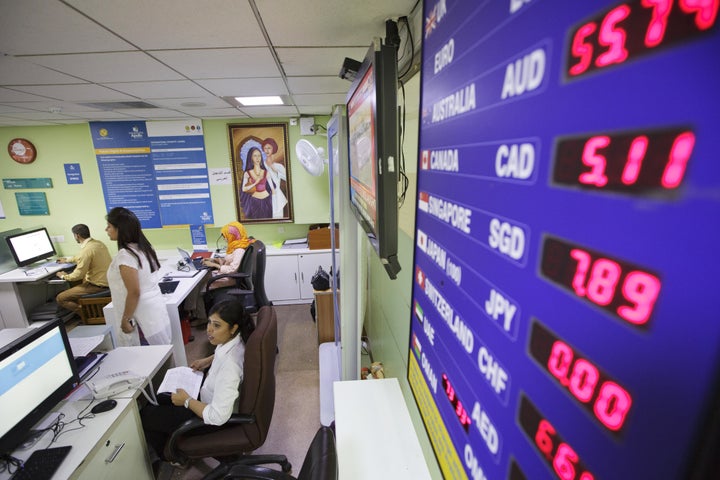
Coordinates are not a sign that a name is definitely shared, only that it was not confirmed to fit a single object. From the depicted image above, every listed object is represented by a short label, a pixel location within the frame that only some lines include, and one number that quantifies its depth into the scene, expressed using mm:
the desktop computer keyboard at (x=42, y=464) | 1178
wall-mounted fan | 3270
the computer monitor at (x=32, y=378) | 1248
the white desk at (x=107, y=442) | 1285
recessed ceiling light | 2956
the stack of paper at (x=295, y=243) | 4320
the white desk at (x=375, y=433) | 1108
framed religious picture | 4137
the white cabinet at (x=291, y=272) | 4145
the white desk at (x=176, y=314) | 2720
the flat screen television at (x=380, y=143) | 769
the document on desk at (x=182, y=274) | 3398
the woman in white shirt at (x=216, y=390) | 1664
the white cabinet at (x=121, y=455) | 1332
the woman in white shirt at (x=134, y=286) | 2205
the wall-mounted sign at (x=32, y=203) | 4336
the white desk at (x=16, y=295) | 3490
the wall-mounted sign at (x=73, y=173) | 4285
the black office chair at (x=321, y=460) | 954
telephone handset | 1576
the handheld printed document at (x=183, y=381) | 1957
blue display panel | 263
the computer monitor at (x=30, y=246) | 3605
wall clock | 4176
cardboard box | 4137
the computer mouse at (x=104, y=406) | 1499
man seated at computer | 3406
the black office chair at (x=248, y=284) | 3260
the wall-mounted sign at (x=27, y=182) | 4297
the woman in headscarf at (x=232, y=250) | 3615
